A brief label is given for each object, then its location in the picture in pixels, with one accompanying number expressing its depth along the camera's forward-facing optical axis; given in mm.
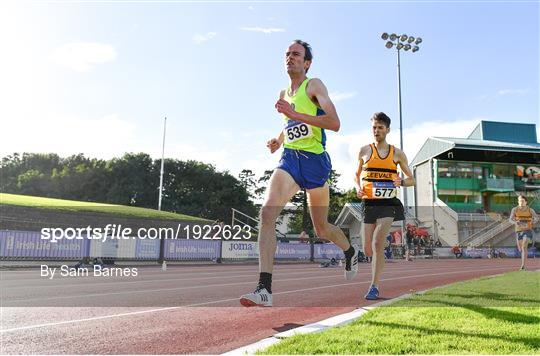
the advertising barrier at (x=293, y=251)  26969
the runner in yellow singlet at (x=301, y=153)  3955
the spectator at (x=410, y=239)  26547
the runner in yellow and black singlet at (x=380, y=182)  5695
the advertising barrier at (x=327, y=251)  28706
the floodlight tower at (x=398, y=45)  18997
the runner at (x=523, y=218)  11633
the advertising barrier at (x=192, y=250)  22952
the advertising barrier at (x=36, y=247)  18266
